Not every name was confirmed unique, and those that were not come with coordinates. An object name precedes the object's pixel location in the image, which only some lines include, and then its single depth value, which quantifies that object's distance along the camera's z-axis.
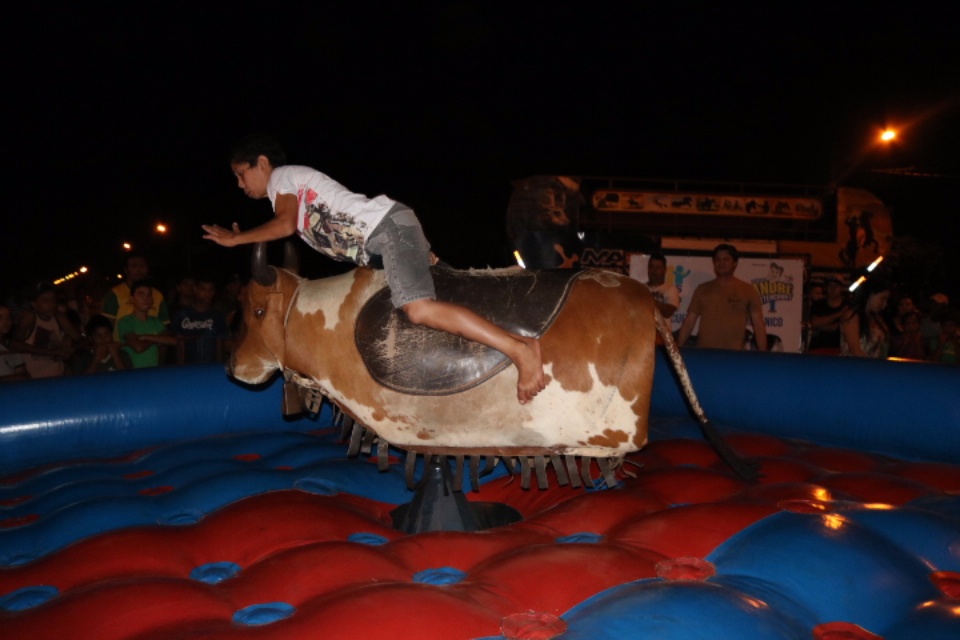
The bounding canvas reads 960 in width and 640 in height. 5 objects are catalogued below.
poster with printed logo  8.43
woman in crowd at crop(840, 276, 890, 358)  5.81
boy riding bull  2.09
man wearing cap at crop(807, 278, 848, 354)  6.25
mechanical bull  2.13
